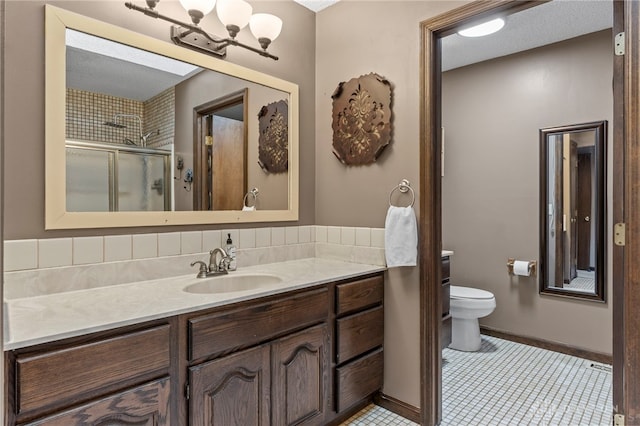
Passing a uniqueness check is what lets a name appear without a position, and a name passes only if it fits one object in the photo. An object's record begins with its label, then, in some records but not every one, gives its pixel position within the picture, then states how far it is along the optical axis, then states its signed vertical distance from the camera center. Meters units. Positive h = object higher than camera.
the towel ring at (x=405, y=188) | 1.99 +0.14
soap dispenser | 1.94 -0.22
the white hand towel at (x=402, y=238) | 1.94 -0.14
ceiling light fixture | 2.46 +1.27
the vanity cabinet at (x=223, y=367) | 1.01 -0.55
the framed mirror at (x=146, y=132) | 1.46 +0.39
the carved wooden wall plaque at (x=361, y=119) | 2.11 +0.57
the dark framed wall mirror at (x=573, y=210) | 2.71 +0.01
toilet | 2.79 -0.80
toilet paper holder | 2.99 -0.45
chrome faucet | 1.79 -0.27
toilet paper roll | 2.97 -0.46
